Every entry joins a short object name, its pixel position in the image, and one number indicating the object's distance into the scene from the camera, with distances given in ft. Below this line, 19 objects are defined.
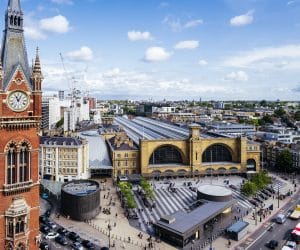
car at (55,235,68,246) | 145.54
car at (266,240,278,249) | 145.81
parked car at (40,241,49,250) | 139.56
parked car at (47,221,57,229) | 163.90
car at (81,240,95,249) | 142.41
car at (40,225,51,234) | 156.93
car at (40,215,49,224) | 168.59
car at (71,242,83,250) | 139.38
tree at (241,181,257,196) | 209.85
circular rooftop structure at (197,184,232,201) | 190.42
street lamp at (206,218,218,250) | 166.49
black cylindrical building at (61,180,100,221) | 173.74
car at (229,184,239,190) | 240.29
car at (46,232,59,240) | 150.54
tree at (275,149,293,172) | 287.09
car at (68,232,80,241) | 149.58
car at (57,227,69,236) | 155.79
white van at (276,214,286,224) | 174.88
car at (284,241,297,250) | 143.46
